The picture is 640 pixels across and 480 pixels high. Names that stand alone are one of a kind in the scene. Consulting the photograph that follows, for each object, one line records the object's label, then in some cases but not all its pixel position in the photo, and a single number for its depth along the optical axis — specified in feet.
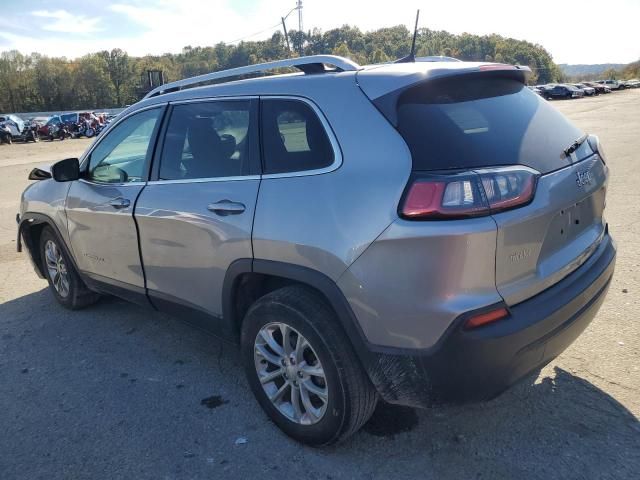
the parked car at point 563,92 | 201.05
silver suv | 7.00
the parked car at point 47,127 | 112.16
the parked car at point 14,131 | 101.65
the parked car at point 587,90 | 213.54
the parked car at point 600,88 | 225.76
